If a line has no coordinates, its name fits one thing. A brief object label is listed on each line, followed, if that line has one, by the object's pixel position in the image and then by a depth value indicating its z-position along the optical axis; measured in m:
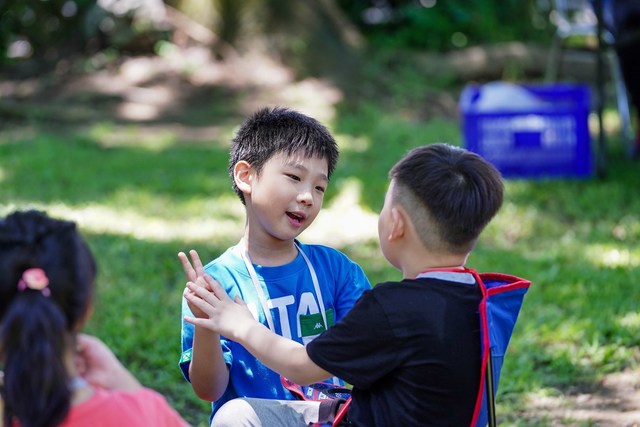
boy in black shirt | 3.63
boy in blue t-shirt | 4.42
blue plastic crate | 10.92
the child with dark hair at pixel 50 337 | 2.85
